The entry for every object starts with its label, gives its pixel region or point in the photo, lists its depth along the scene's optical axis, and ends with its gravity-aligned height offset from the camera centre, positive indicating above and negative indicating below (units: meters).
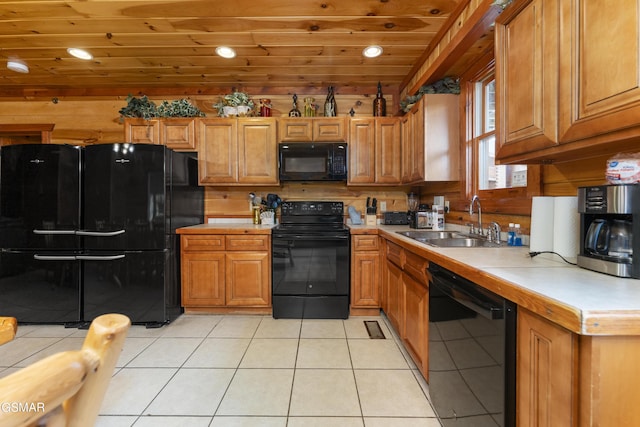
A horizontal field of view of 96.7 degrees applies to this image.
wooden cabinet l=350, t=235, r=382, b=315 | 2.76 -0.60
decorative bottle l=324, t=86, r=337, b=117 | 3.21 +1.16
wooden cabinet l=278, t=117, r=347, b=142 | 3.07 +0.87
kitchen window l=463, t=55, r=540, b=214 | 1.83 +0.39
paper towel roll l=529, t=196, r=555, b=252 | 1.30 -0.07
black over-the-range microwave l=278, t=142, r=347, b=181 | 2.99 +0.50
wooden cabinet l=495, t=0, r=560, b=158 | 1.12 +0.58
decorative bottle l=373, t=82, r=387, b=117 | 3.19 +1.16
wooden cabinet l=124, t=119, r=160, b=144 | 3.04 +0.82
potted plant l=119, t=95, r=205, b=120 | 3.02 +1.06
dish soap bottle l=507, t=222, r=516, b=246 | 1.69 -0.16
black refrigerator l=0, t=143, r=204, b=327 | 2.51 -0.22
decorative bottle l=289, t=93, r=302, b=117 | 3.20 +1.11
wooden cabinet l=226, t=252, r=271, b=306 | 2.78 -0.69
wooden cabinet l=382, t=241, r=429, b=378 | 1.66 -0.62
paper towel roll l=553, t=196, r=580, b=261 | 1.19 -0.07
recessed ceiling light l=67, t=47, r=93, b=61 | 2.63 +1.46
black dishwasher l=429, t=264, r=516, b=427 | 0.92 -0.56
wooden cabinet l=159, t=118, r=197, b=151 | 3.04 +0.80
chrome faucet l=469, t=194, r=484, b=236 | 1.99 -0.03
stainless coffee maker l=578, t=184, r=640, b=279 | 0.90 -0.07
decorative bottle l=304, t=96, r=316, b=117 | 3.22 +1.14
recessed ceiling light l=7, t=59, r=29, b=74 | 2.82 +1.43
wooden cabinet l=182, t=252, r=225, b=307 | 2.78 -0.69
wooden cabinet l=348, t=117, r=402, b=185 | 3.07 +0.63
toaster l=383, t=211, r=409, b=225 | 3.12 -0.10
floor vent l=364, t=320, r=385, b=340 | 2.36 -1.06
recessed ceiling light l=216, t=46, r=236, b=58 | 2.58 +1.45
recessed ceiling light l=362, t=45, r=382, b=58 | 2.55 +1.44
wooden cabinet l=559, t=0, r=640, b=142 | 0.85 +0.46
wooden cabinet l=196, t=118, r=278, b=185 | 3.05 +0.62
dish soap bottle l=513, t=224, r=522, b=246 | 1.66 -0.16
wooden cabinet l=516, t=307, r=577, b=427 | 0.72 -0.45
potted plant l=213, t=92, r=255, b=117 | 3.08 +1.12
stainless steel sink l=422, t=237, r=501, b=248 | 1.97 -0.24
